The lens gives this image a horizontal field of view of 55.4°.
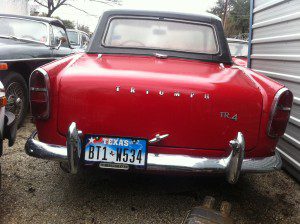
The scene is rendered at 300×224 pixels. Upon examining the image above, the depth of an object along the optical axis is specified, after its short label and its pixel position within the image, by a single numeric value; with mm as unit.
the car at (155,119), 1851
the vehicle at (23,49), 3326
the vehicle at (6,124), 1898
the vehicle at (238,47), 6830
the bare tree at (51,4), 17192
